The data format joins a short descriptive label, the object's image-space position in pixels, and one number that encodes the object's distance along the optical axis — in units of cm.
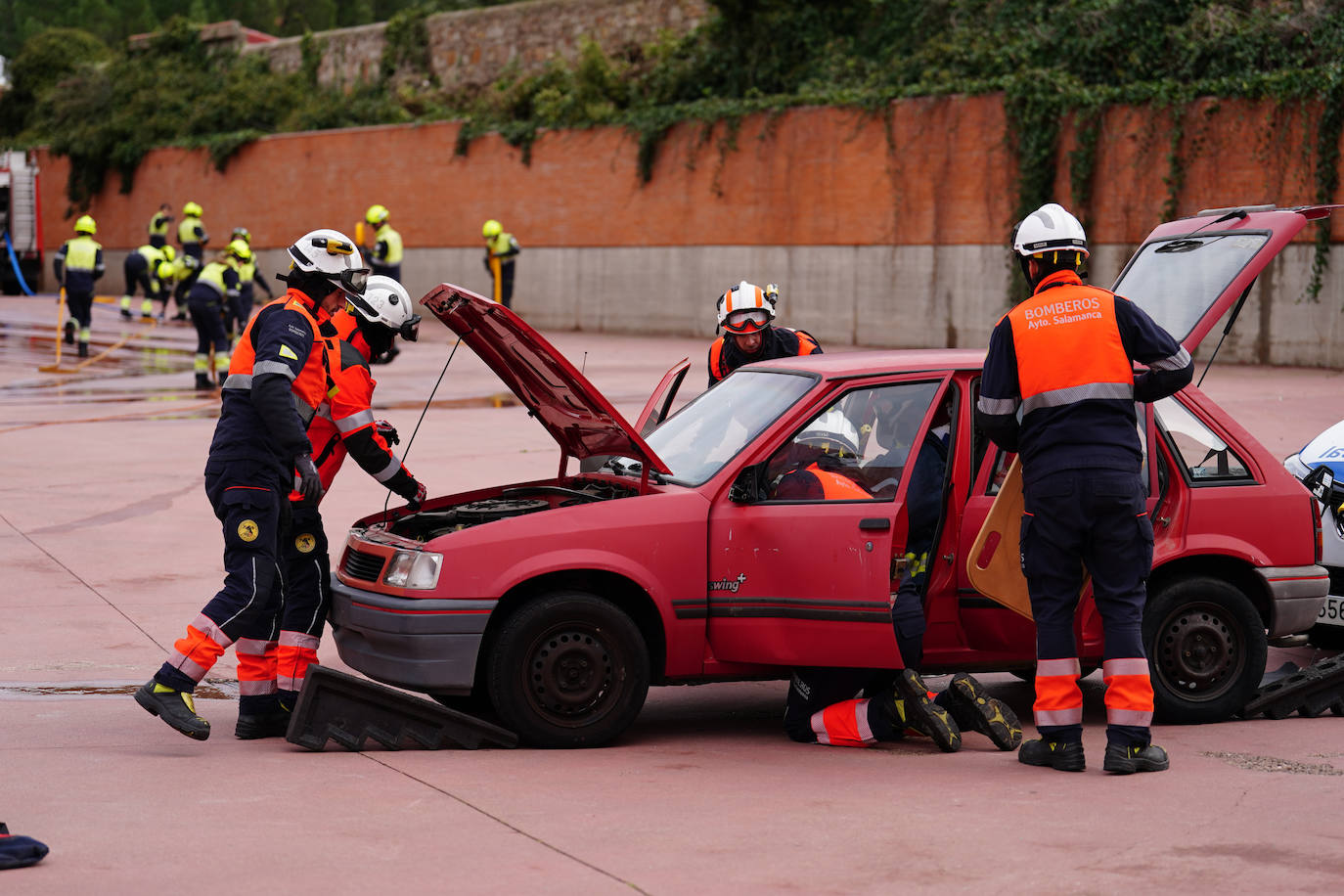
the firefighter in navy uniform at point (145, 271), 3262
